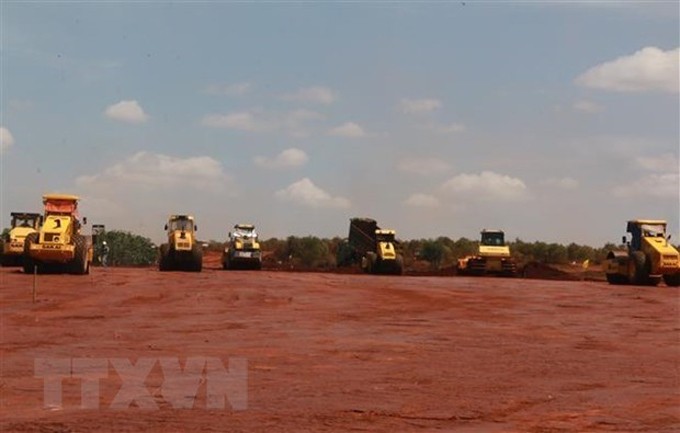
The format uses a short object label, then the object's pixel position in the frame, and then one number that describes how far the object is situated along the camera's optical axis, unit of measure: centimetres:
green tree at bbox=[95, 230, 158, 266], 8167
